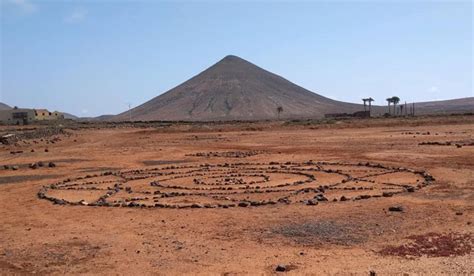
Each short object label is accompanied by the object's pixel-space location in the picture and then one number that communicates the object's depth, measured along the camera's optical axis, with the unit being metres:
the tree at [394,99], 115.69
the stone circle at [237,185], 15.58
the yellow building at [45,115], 117.38
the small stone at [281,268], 8.82
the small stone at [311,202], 14.32
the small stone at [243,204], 14.49
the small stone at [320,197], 14.97
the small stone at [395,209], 13.05
